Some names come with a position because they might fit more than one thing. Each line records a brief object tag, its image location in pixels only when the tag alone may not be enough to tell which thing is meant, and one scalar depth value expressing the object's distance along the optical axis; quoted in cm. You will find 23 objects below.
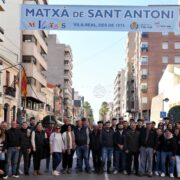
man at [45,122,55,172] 1074
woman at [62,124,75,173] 1070
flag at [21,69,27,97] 2491
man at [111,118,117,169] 1129
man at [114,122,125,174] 1075
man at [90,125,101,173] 1091
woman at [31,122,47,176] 1028
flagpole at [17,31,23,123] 2157
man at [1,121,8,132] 959
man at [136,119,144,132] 1088
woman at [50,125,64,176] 1037
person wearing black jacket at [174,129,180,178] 1031
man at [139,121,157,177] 1048
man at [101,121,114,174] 1080
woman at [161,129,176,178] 1043
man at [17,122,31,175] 1015
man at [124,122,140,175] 1062
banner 1196
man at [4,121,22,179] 983
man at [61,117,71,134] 1107
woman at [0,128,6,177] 916
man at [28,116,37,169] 1075
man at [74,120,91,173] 1091
